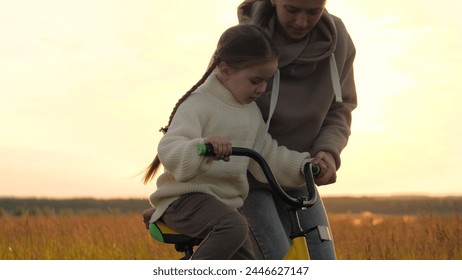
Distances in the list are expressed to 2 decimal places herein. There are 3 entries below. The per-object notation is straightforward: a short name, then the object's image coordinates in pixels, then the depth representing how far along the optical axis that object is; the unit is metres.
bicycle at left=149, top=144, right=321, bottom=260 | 7.24
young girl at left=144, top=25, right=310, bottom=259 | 7.56
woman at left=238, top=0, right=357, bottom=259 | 8.86
